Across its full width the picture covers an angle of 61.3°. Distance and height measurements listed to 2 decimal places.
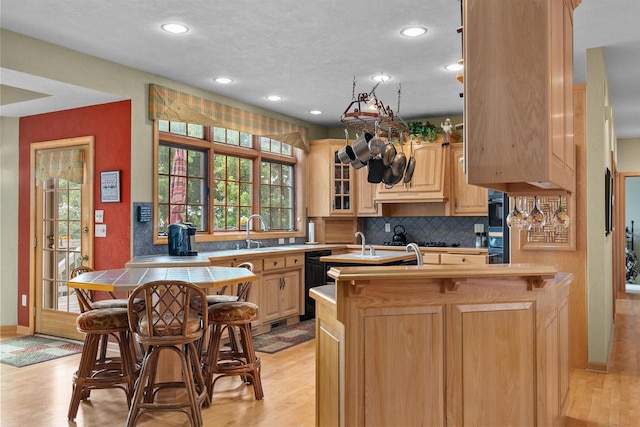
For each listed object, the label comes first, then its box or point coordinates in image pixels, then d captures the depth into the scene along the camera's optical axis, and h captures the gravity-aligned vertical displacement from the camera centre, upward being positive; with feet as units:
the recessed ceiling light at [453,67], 15.37 +4.35
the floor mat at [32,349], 14.94 -3.86
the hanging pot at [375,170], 15.26 +1.38
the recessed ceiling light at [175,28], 12.28 +4.40
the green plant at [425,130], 22.13 +3.62
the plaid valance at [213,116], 16.38 +3.57
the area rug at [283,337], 16.53 -3.92
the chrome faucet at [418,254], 11.00 -0.73
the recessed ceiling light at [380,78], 16.34 +4.32
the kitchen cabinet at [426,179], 21.88 +1.60
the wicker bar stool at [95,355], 10.59 -2.78
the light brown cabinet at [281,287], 18.54 -2.45
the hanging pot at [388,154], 14.74 +1.78
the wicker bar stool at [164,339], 9.66 -2.17
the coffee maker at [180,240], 15.90 -0.62
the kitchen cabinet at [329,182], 23.43 +1.60
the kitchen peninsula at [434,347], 8.03 -1.98
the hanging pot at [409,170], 16.02 +1.43
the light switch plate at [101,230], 16.28 -0.32
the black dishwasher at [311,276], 20.67 -2.22
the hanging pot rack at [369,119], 13.42 +2.56
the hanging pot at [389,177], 15.52 +1.19
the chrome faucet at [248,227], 19.84 -0.30
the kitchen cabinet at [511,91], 6.71 +1.61
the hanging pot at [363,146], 14.42 +1.93
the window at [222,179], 17.80 +1.48
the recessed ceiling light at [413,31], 12.49 +4.38
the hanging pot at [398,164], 15.41 +1.55
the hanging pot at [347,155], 15.20 +1.80
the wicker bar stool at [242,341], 11.44 -2.77
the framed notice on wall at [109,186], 15.92 +0.98
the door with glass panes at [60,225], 16.88 -0.18
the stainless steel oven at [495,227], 18.21 -0.32
